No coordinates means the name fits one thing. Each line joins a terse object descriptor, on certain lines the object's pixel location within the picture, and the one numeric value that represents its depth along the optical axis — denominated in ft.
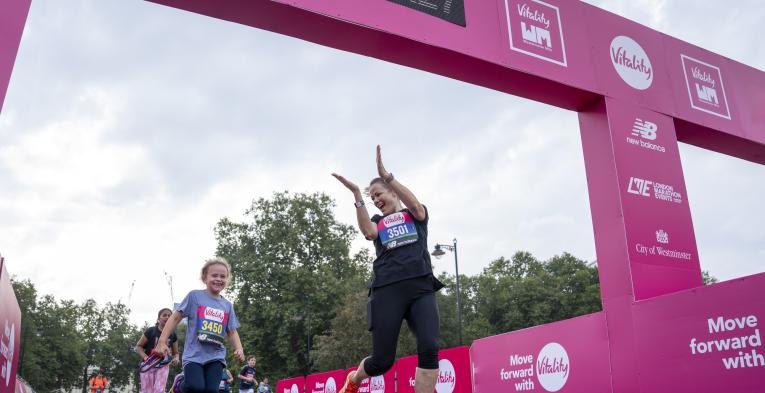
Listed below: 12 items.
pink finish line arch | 18.61
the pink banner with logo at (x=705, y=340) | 16.08
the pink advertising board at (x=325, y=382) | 44.86
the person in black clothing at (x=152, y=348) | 27.35
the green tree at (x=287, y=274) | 118.52
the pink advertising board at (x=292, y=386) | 52.75
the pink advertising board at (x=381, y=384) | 37.04
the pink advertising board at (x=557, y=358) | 22.07
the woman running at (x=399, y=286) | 12.72
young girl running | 17.29
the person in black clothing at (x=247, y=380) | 55.11
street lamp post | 88.72
